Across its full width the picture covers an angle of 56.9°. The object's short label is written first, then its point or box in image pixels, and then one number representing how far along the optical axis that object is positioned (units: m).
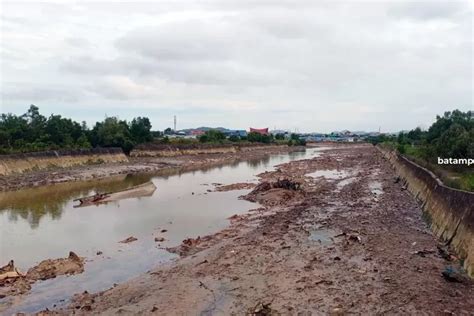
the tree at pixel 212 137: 107.01
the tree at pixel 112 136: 69.50
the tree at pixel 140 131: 80.38
